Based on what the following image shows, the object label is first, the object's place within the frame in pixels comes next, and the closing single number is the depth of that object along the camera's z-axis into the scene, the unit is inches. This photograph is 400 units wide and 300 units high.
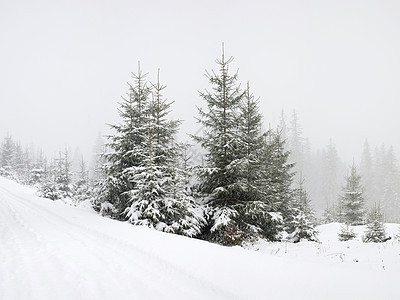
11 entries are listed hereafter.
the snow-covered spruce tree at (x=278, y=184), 477.7
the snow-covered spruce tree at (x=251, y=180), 394.0
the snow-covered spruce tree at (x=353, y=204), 878.4
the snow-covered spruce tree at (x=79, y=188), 956.2
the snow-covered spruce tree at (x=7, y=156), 1640.0
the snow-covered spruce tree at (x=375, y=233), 432.3
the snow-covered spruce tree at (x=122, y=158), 438.3
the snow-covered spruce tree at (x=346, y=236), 514.5
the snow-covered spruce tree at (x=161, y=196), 366.9
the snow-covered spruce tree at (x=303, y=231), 464.3
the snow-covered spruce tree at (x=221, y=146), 400.8
